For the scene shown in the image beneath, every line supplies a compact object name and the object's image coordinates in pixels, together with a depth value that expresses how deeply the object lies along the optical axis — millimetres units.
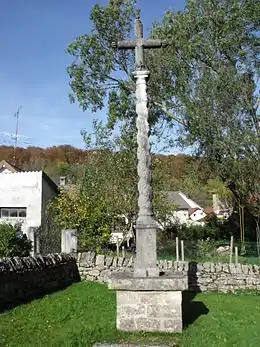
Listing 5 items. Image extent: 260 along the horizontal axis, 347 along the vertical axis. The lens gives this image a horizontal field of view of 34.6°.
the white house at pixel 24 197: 26172
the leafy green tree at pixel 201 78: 16438
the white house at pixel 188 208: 51725
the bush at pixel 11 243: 16719
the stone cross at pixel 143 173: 7227
